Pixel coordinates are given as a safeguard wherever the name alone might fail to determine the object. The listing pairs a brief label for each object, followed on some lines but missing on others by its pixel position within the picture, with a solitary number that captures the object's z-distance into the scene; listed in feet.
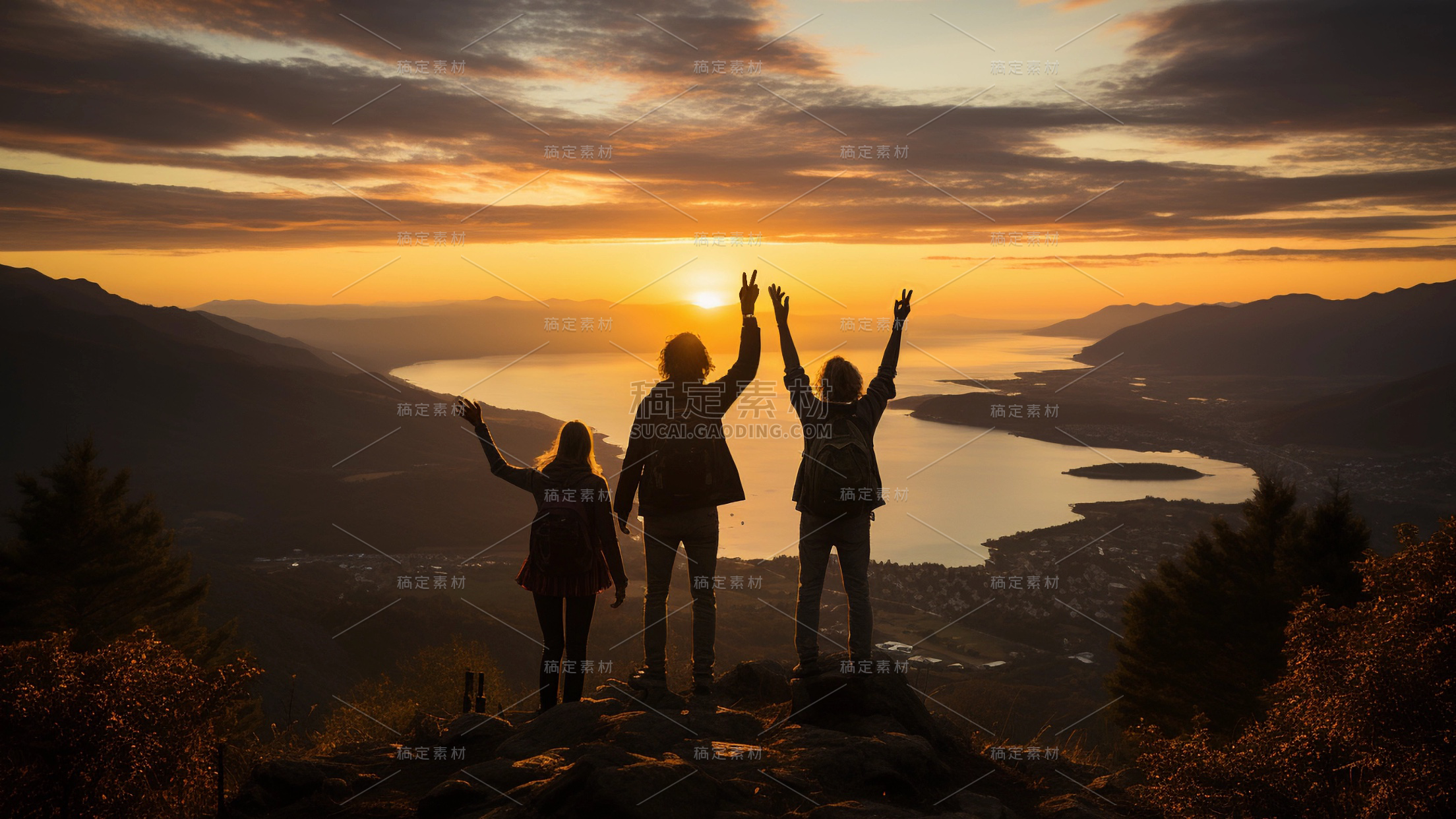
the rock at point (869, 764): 16.85
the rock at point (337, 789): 16.99
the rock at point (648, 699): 20.35
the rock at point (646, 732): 17.54
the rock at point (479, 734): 20.12
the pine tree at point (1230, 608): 82.79
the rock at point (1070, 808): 17.10
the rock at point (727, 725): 19.67
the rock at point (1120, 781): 19.61
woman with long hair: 19.11
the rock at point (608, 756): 14.92
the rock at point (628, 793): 13.75
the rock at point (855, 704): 19.93
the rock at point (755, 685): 24.68
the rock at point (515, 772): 15.90
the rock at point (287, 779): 16.87
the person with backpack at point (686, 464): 19.10
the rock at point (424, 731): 21.38
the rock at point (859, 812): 14.42
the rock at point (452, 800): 15.30
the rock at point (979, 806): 16.10
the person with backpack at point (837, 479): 18.88
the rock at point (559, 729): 18.20
